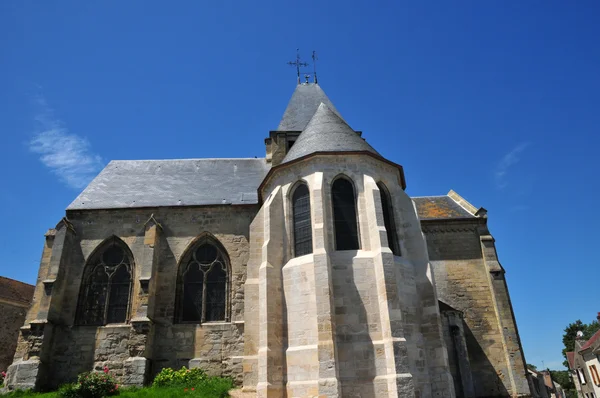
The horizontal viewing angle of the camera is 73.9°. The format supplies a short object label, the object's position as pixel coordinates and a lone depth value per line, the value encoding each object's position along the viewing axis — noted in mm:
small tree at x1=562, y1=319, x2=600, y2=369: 43062
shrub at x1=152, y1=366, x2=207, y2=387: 11891
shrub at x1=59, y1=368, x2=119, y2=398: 10367
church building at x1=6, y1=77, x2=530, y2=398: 9555
